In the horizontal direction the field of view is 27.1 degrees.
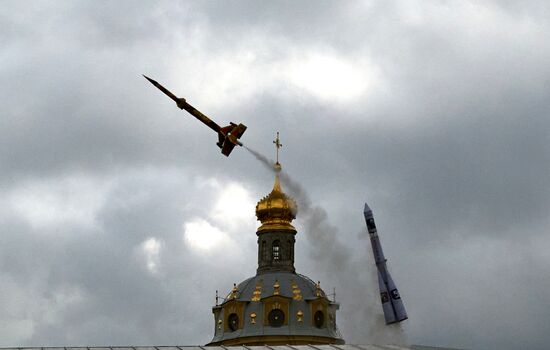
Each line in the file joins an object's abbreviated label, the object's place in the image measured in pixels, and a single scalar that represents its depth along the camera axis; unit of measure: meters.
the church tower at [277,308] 122.44
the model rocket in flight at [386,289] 106.75
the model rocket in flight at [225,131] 104.50
